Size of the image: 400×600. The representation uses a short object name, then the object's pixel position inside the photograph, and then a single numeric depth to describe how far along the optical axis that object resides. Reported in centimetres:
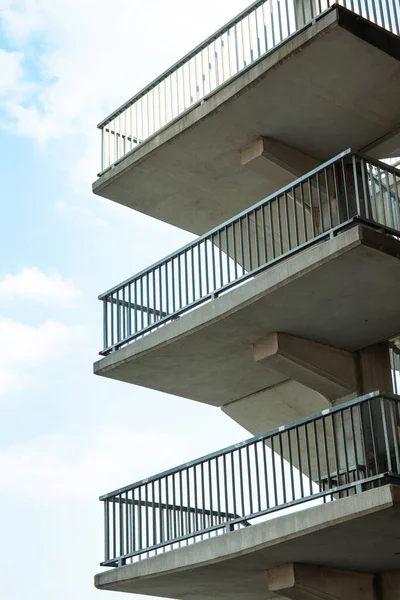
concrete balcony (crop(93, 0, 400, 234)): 1617
